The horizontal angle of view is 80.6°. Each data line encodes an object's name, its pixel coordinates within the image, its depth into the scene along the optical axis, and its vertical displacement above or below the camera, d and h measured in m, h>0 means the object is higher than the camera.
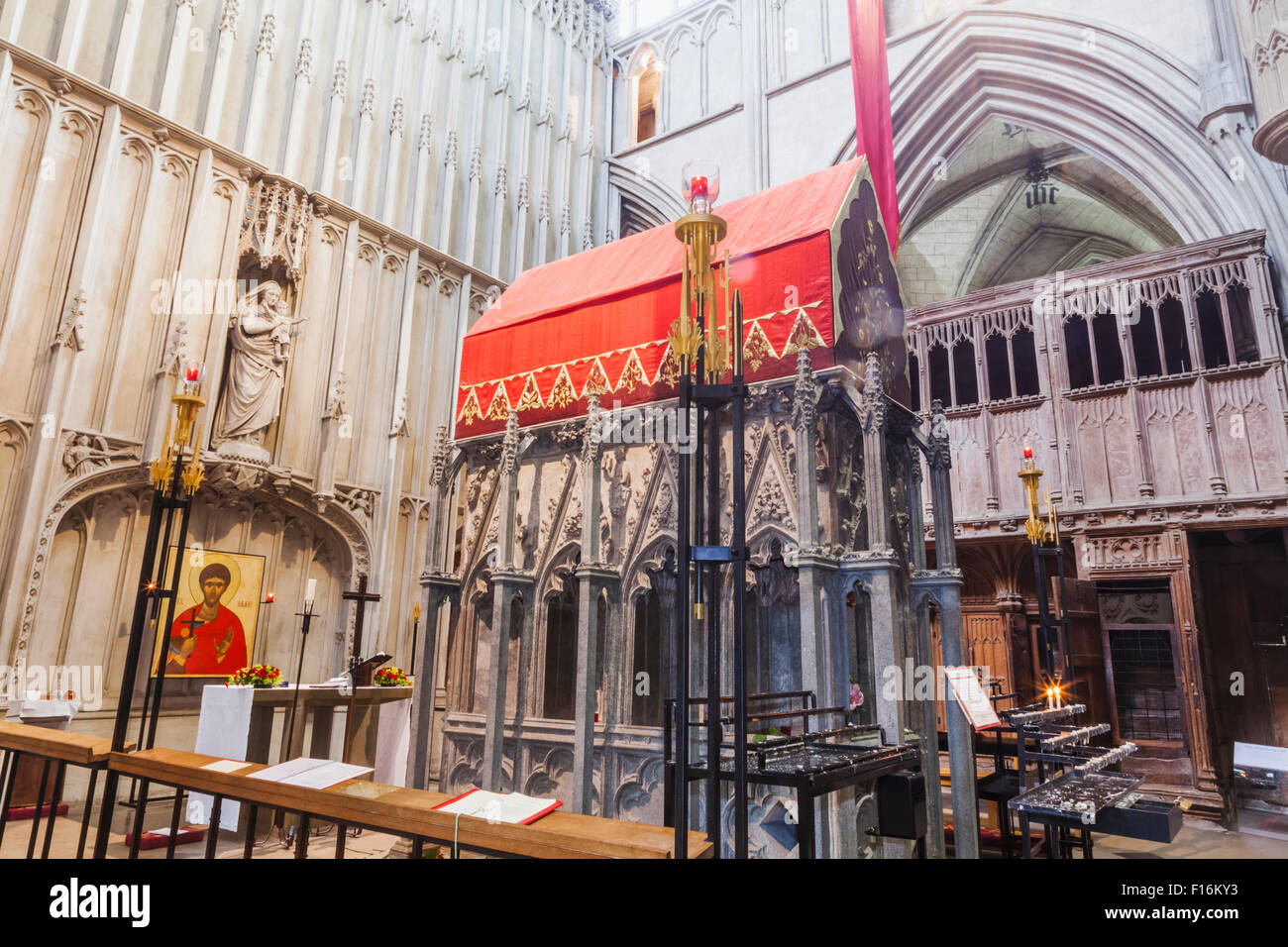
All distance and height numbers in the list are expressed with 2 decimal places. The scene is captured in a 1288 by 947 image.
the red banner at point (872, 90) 9.90 +7.31
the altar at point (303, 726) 5.96 -0.76
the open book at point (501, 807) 2.03 -0.46
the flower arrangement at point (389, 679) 7.60 -0.41
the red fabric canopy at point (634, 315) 4.52 +2.17
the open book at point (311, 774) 2.43 -0.45
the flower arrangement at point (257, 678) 6.43 -0.36
